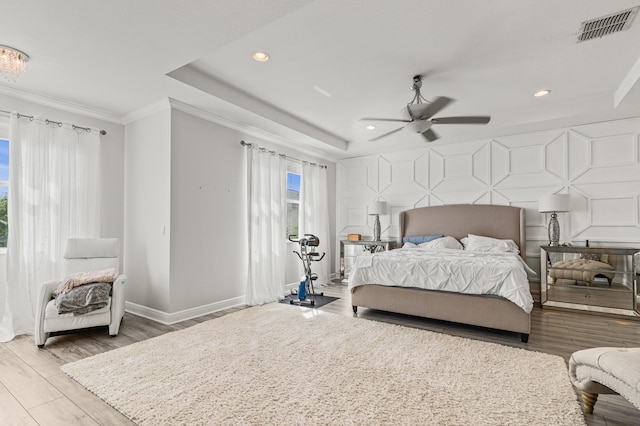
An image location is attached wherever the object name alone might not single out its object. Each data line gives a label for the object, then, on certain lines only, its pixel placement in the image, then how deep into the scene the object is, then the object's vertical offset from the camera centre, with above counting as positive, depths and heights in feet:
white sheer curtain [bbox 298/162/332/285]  20.31 +0.32
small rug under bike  15.85 -4.43
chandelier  8.99 +4.54
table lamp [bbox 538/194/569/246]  15.44 +0.32
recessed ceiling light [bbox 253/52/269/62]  10.31 +5.23
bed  11.34 -3.07
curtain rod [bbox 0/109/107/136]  11.61 +3.71
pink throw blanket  10.81 -2.17
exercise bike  15.99 -3.33
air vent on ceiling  8.30 +5.17
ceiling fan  11.18 +3.54
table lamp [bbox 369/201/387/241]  20.75 +0.29
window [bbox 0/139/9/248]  11.86 +1.06
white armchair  10.37 -2.63
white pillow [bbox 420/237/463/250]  17.89 -1.59
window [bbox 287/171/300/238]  19.76 +0.88
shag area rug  6.59 -4.12
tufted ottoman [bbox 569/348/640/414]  5.56 -3.03
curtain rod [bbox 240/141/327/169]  16.10 +3.54
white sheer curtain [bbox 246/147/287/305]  16.21 -0.47
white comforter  11.20 -2.24
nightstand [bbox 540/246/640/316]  13.98 -2.96
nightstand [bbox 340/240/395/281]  20.78 -2.29
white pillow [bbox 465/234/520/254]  16.19 -1.57
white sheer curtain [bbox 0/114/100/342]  11.34 +0.52
